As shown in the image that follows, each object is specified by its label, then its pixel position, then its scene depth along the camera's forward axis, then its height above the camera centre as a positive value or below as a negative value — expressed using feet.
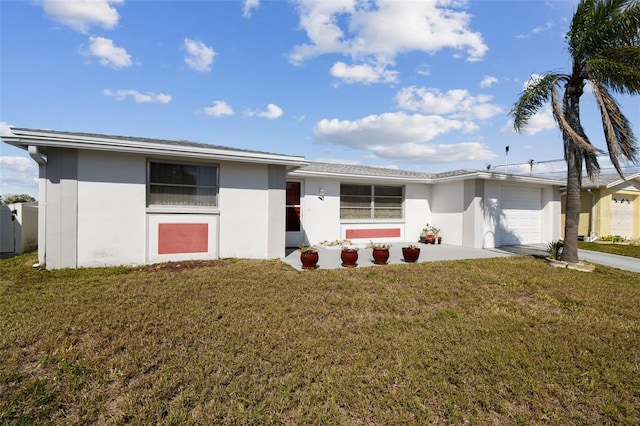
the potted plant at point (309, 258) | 25.40 -4.03
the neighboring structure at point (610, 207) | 52.34 +1.36
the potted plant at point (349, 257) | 26.43 -4.07
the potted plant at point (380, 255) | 27.58 -4.00
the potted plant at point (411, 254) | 28.86 -4.04
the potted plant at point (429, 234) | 43.41 -3.20
